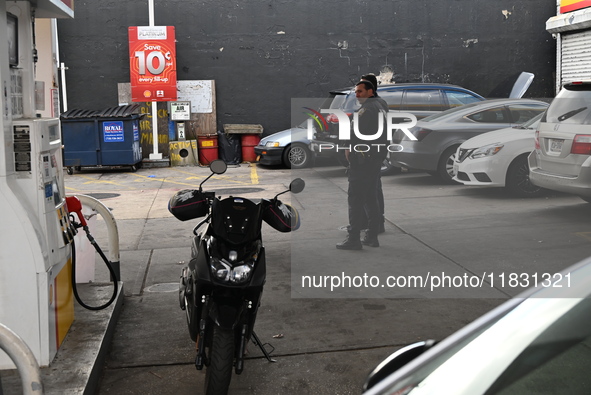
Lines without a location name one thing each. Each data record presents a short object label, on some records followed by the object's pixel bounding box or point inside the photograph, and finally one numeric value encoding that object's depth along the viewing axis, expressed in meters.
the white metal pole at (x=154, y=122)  17.04
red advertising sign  16.89
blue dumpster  15.83
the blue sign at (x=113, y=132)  15.81
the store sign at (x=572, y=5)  15.14
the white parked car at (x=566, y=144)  5.78
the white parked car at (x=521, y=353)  1.84
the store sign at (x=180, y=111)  17.50
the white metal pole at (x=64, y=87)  17.52
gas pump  4.26
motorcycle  4.02
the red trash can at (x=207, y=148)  17.34
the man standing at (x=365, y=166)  6.38
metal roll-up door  16.70
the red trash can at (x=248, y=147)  17.80
